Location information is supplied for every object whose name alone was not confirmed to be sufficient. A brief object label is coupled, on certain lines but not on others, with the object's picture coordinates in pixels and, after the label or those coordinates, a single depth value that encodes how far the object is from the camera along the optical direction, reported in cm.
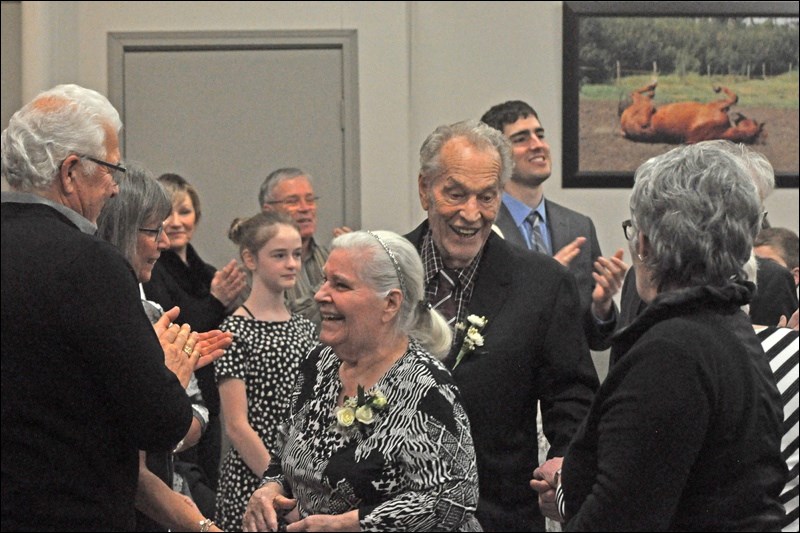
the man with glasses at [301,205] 547
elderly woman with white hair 298
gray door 687
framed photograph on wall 685
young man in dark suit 513
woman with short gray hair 221
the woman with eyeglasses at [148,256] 305
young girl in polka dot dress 448
